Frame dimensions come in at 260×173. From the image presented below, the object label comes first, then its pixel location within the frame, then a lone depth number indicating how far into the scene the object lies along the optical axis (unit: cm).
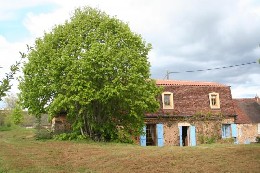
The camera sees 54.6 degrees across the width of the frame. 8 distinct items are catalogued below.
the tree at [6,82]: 307
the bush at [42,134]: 2143
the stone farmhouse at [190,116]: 2428
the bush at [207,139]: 2437
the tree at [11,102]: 4376
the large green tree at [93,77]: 1782
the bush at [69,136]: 1987
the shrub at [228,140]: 2364
